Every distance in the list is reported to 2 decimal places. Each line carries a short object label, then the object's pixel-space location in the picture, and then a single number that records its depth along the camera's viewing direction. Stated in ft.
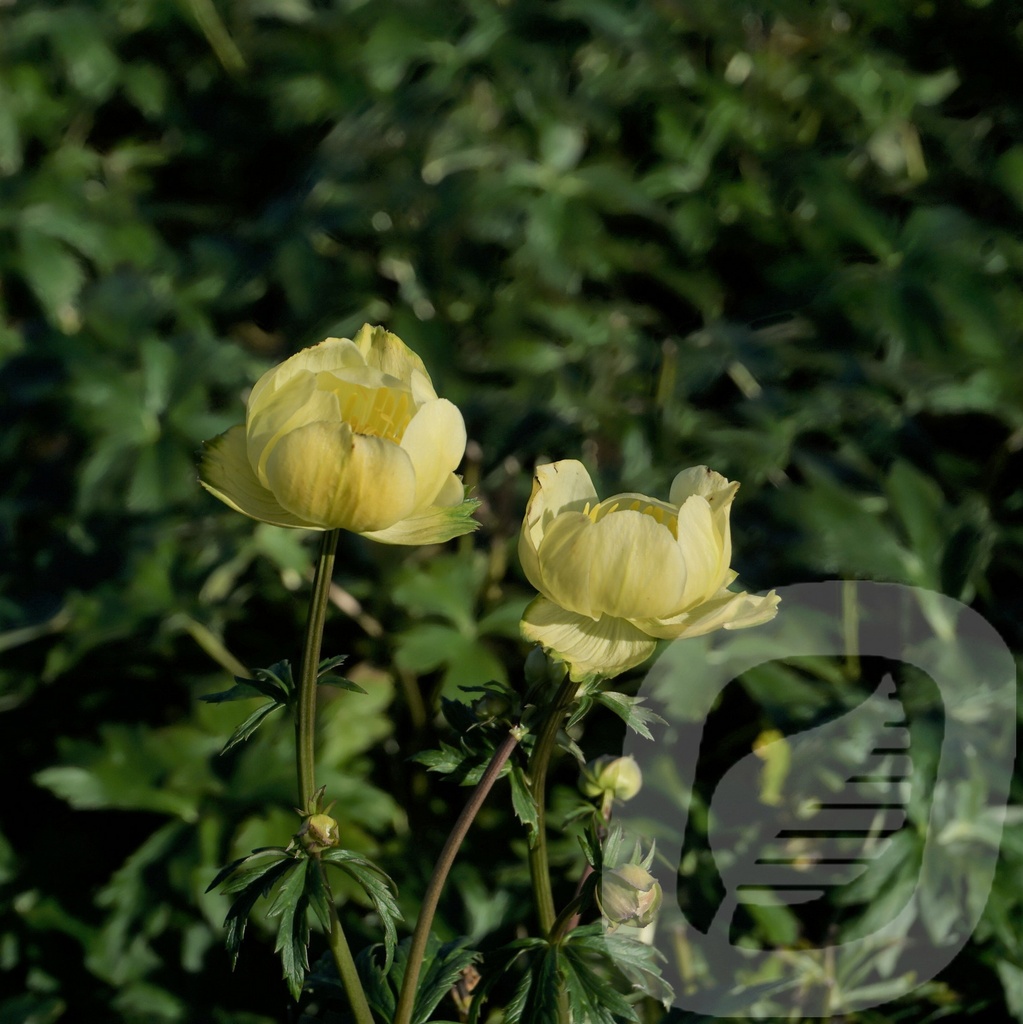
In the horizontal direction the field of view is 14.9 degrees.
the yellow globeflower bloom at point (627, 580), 2.36
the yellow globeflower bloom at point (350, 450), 2.36
